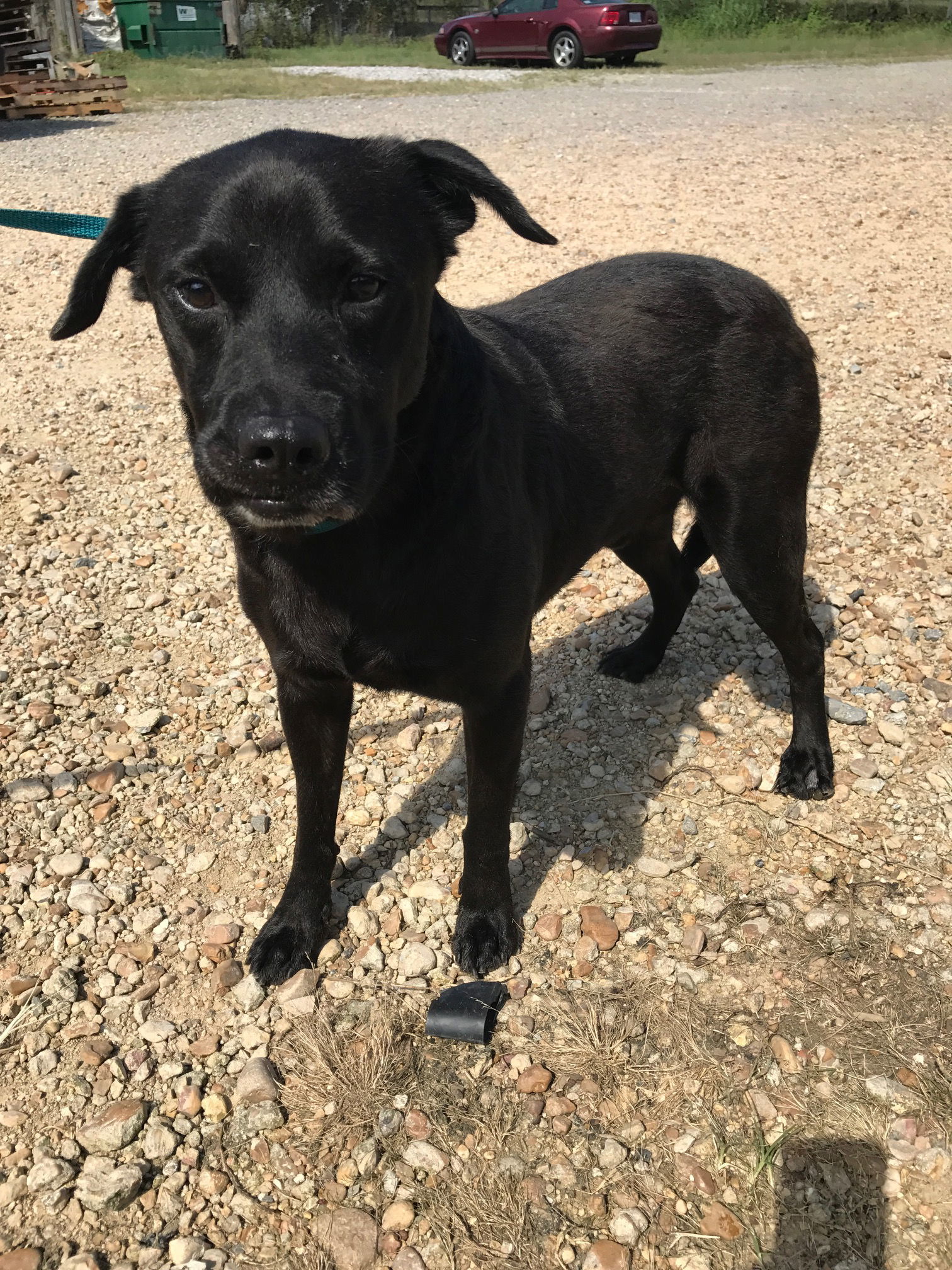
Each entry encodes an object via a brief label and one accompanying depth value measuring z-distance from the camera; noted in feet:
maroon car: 68.39
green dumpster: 75.36
